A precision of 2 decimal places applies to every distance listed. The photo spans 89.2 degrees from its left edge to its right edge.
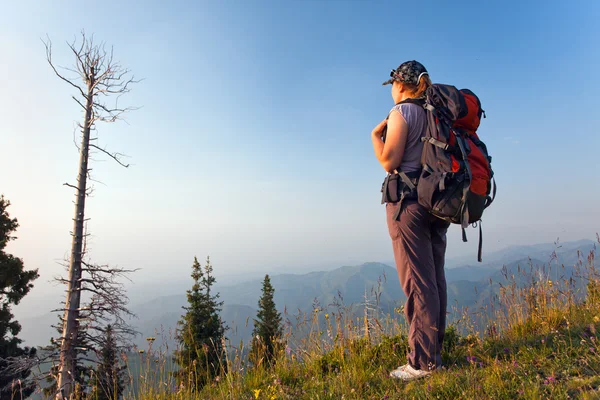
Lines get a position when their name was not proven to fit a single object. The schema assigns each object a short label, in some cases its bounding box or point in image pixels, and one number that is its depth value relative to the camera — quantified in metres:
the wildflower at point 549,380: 2.10
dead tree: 10.02
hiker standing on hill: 2.60
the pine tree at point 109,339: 9.12
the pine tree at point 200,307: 18.97
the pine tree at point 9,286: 14.97
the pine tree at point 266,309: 22.16
